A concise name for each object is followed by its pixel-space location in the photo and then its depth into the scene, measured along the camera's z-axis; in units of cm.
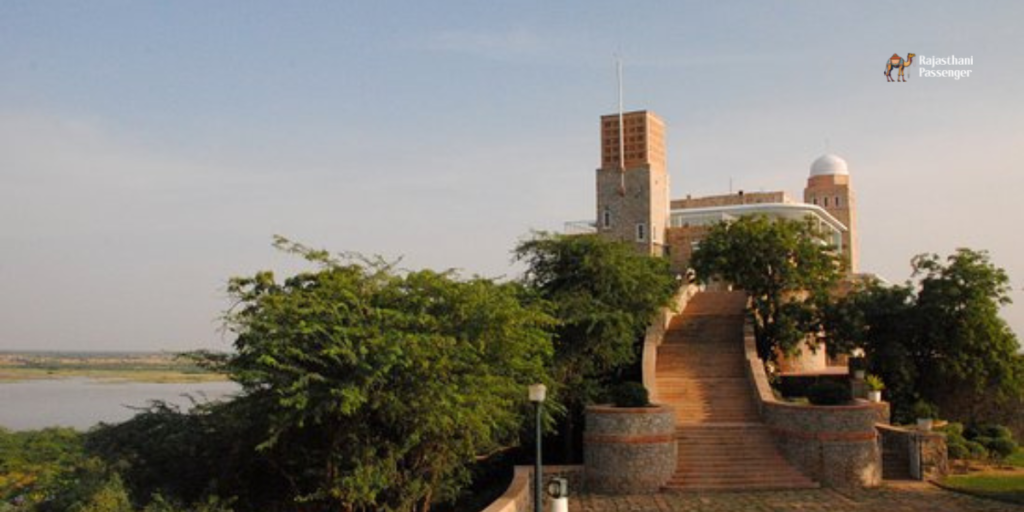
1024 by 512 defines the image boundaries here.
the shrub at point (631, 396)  2159
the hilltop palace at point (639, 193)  4066
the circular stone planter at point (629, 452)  2069
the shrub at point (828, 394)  2195
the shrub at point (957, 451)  2445
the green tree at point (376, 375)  1738
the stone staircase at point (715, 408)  2100
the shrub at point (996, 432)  2572
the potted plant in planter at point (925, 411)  2752
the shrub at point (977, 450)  2483
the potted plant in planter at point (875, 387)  2625
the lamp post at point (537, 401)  1605
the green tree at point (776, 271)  2884
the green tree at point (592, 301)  2595
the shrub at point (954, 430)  2490
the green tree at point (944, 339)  2816
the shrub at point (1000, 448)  2520
